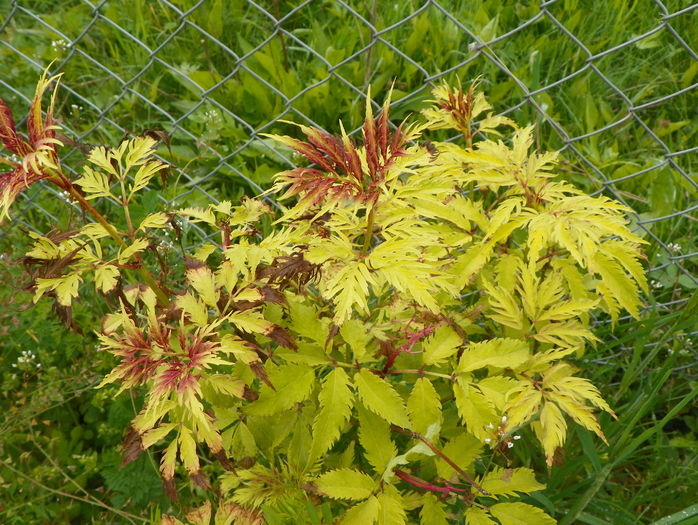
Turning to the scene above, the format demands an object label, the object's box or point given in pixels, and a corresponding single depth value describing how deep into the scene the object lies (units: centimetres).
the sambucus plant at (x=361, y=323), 52
